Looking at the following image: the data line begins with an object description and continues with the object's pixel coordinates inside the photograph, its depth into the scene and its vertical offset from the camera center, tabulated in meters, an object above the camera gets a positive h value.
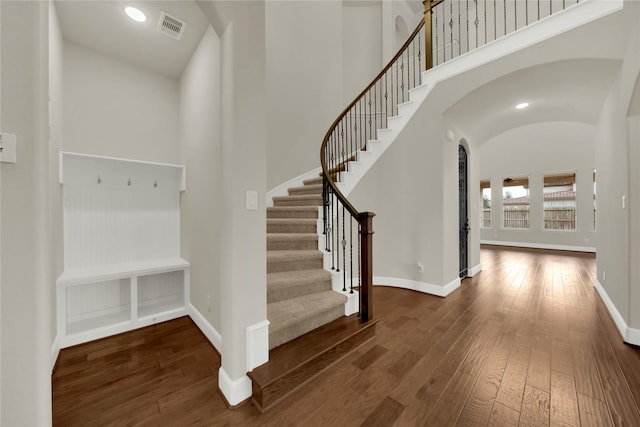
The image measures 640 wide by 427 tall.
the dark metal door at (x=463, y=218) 4.23 -0.12
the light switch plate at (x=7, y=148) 0.89 +0.24
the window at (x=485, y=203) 8.90 +0.31
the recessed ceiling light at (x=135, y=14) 2.01 +1.69
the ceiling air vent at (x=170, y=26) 2.08 +1.67
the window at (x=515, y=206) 8.10 +0.18
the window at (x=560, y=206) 7.32 +0.16
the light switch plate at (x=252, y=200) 1.55 +0.08
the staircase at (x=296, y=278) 1.99 -0.65
